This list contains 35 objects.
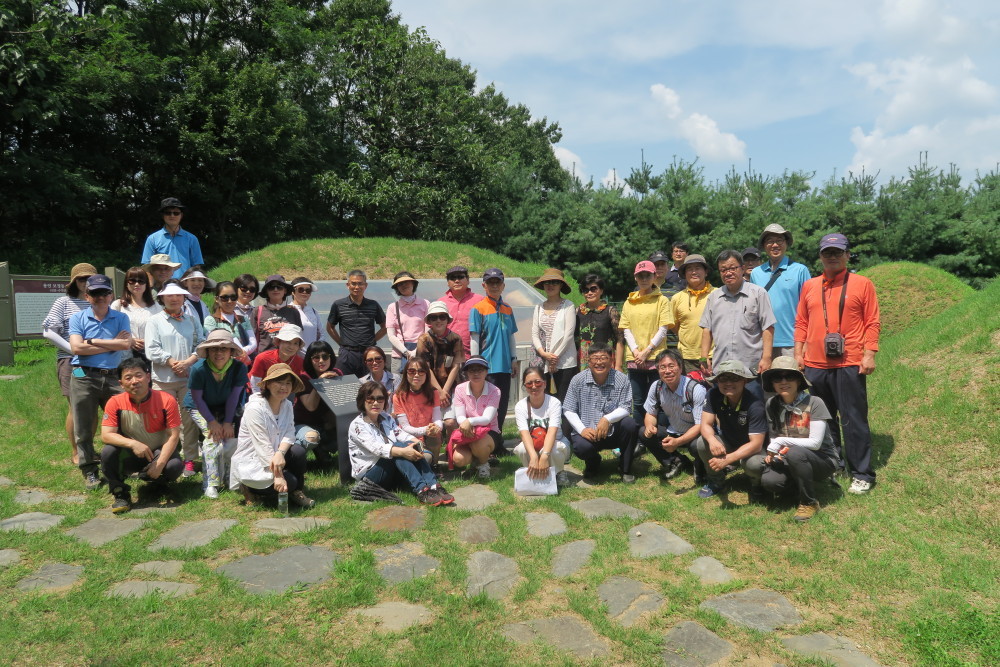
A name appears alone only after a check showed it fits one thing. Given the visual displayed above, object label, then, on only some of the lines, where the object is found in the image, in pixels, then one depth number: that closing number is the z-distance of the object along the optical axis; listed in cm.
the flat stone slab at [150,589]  346
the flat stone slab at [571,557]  395
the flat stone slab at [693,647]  300
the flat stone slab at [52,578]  353
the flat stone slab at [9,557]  381
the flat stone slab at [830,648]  300
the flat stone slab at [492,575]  365
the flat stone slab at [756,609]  332
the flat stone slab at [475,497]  495
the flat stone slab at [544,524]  450
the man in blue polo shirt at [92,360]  515
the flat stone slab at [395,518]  448
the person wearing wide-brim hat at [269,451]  475
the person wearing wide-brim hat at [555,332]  602
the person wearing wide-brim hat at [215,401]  506
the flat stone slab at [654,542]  414
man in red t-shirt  468
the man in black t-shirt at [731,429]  473
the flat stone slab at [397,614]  326
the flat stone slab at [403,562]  379
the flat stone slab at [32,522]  436
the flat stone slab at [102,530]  421
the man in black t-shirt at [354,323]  622
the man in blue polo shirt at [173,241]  691
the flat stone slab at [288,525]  439
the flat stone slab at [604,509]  477
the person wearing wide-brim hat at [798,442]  451
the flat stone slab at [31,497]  493
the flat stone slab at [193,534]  414
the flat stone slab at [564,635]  308
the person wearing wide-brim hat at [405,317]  623
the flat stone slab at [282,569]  363
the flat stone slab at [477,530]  434
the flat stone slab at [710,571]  378
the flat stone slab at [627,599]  341
